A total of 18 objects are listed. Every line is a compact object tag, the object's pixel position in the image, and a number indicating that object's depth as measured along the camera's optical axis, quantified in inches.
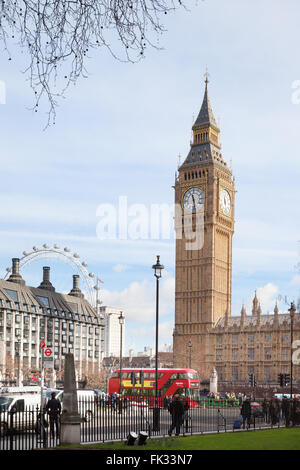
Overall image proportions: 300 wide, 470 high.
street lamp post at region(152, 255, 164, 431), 1206.9
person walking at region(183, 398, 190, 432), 1159.1
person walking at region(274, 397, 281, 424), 1600.6
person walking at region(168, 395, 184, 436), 1112.2
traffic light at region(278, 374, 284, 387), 2079.2
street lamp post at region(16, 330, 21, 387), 4920.0
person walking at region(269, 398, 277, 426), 1475.9
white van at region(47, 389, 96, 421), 1514.0
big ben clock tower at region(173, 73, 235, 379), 5059.1
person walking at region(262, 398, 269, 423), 1626.0
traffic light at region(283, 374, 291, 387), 2101.5
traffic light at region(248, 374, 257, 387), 2615.7
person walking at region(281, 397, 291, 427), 1441.9
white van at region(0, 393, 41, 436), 1186.0
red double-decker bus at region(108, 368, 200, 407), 2315.5
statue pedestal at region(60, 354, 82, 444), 866.1
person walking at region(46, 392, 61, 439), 1087.6
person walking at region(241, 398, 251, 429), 1373.0
